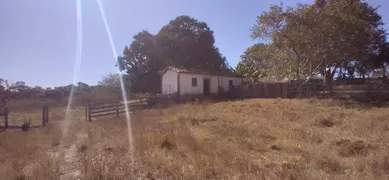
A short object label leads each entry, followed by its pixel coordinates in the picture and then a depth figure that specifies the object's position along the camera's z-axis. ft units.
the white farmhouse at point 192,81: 82.99
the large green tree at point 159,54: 104.63
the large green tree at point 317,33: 64.23
